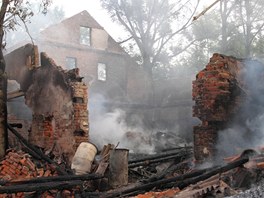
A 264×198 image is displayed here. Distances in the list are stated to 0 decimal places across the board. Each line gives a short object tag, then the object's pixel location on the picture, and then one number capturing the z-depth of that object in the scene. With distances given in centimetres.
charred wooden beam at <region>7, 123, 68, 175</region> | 915
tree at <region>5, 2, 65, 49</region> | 4597
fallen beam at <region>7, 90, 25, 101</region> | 1312
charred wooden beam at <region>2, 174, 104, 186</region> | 788
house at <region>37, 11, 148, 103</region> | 2820
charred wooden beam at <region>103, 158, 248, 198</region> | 622
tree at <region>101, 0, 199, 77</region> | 2938
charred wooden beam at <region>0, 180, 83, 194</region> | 726
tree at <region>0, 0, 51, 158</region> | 962
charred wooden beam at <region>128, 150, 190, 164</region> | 1155
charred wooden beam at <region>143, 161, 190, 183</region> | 1052
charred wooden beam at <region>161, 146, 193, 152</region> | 1335
